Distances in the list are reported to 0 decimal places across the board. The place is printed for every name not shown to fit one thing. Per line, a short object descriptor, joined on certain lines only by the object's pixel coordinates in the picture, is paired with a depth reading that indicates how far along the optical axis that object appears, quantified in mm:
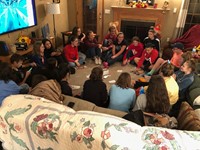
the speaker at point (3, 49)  3005
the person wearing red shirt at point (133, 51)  3904
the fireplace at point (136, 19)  4812
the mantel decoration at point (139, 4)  4711
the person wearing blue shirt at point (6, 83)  1763
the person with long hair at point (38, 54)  3135
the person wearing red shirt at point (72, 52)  3732
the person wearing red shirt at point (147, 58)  3484
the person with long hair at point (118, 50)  3941
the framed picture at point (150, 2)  4723
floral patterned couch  929
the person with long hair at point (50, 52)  3538
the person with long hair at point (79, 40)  4272
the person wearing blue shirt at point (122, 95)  1946
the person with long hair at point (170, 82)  2023
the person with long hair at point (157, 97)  1589
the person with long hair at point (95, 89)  2066
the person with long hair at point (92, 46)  4199
